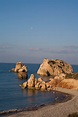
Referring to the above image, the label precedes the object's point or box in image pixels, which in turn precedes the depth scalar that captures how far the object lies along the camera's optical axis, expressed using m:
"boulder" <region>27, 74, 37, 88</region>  36.62
